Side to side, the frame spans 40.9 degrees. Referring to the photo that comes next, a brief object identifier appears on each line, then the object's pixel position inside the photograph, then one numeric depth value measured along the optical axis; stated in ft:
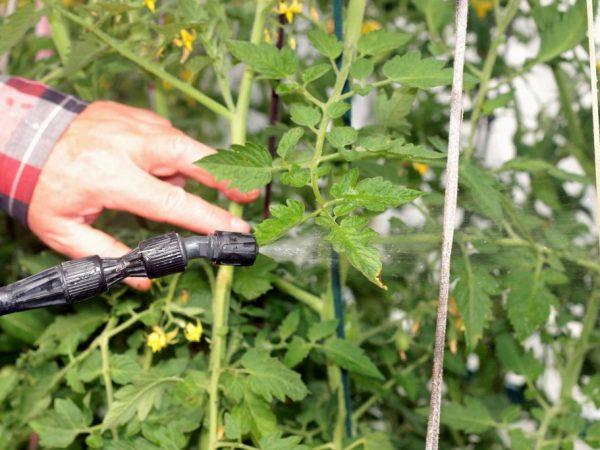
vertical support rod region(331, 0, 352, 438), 2.43
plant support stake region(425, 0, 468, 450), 1.65
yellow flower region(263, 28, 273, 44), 2.49
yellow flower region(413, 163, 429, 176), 2.99
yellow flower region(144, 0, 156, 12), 2.40
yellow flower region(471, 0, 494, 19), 3.81
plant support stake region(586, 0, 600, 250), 1.78
